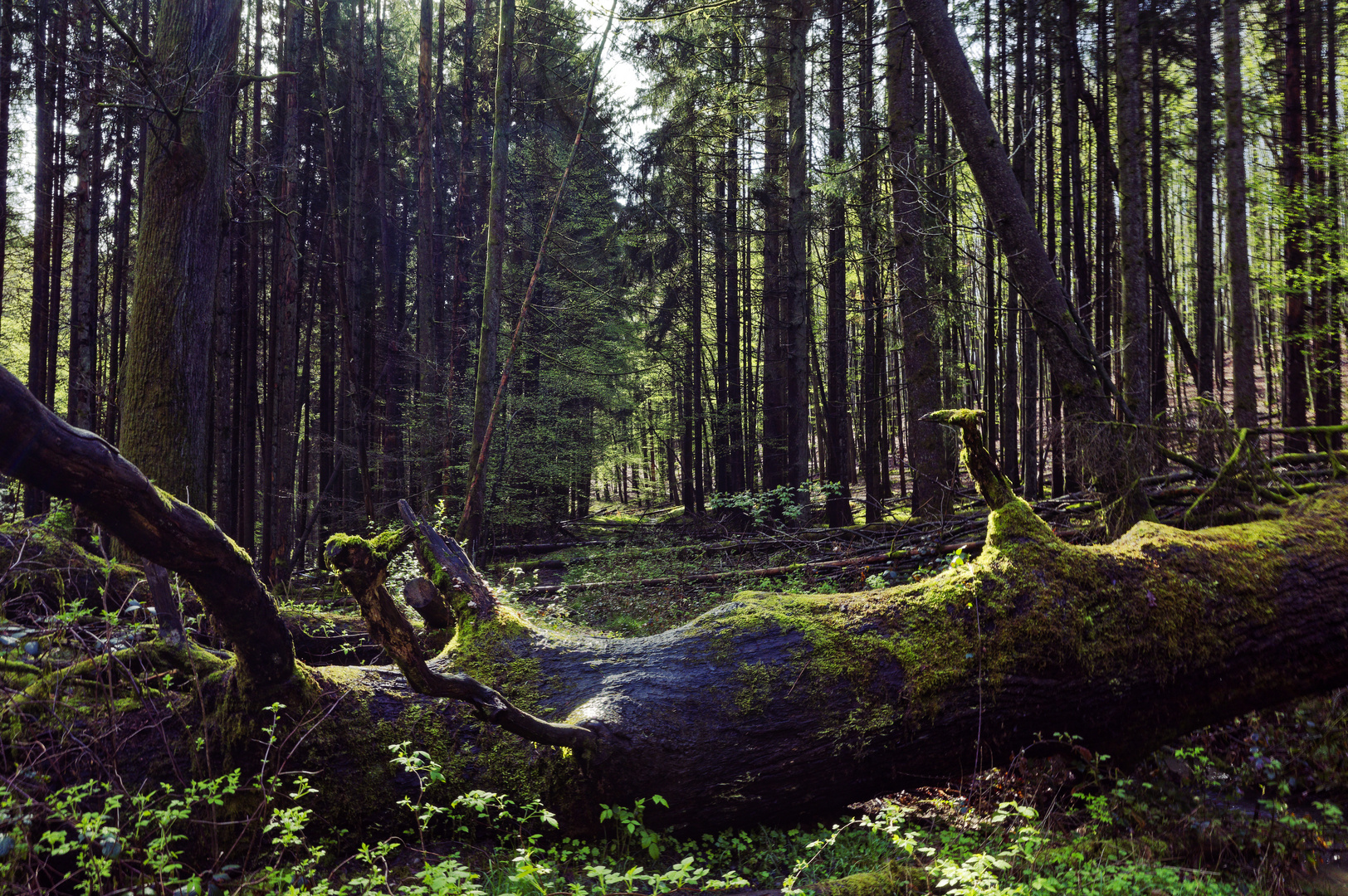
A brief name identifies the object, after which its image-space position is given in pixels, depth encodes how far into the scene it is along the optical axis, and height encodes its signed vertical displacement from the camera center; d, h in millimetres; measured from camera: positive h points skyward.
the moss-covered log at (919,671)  3252 -1080
